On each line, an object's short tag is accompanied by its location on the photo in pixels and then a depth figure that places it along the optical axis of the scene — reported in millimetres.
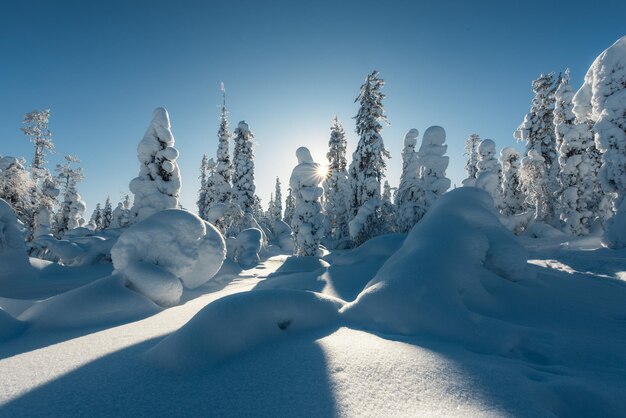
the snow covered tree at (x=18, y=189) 16172
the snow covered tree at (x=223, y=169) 25766
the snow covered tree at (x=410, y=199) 17422
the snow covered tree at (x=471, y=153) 39188
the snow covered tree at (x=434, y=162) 16969
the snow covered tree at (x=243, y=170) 27591
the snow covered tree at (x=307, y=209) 16156
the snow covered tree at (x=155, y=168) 13266
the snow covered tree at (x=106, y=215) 45688
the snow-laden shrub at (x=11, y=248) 8977
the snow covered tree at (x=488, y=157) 24709
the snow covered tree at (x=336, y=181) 27406
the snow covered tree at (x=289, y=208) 48753
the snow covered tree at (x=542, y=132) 21828
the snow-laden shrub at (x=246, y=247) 17047
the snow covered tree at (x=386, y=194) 39941
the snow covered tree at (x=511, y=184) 24688
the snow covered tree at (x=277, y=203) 53625
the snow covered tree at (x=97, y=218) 52850
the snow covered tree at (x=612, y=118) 11383
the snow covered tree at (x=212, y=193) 25844
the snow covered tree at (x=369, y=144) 21250
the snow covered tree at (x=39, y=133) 24891
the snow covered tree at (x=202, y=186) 41612
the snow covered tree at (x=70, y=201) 34312
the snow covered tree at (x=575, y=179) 17344
